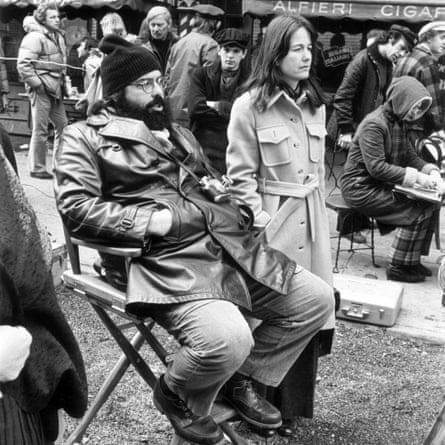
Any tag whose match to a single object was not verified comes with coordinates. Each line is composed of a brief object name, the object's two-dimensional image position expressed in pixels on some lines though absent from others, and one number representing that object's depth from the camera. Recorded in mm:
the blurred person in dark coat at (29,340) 1594
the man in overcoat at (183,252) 2514
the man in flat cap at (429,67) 6383
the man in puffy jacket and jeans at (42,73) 7586
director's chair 2656
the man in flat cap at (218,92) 5512
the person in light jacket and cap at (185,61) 6184
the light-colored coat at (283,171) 3131
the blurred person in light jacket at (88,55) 9680
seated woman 5219
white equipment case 4477
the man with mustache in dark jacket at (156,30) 6934
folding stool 5535
